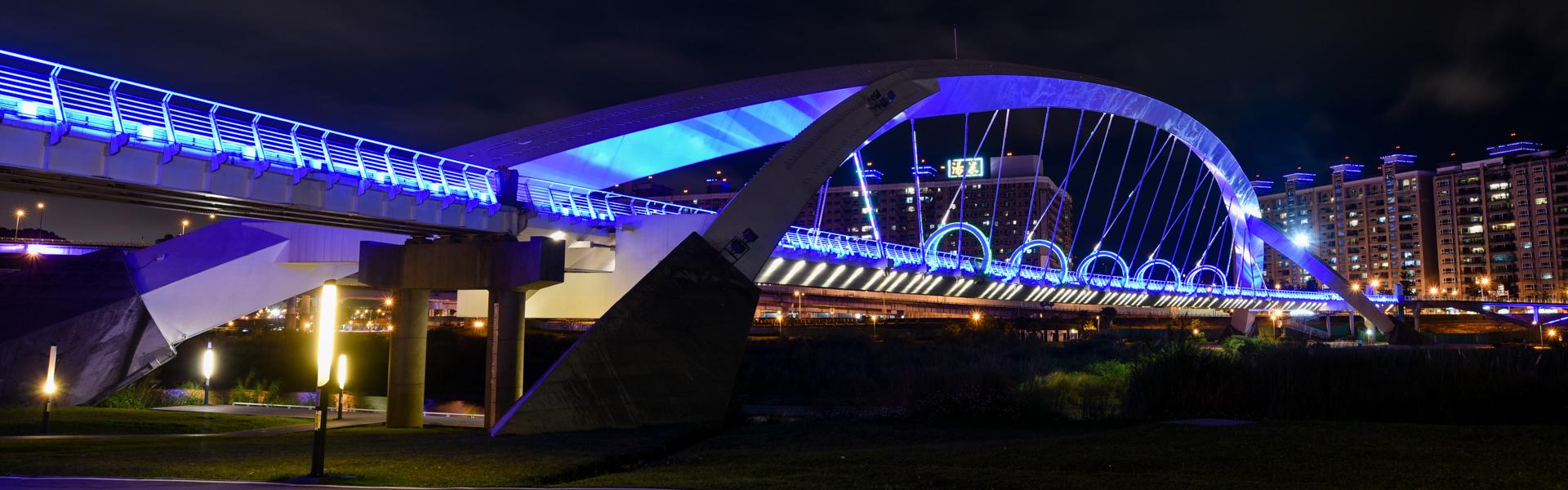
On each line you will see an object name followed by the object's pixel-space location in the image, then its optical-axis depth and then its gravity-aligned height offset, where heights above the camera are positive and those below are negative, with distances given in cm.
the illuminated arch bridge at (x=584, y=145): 1652 +356
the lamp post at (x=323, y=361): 1104 -38
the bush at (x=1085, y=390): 2178 -172
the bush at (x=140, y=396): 2612 -188
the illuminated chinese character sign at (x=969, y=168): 13788 +2136
